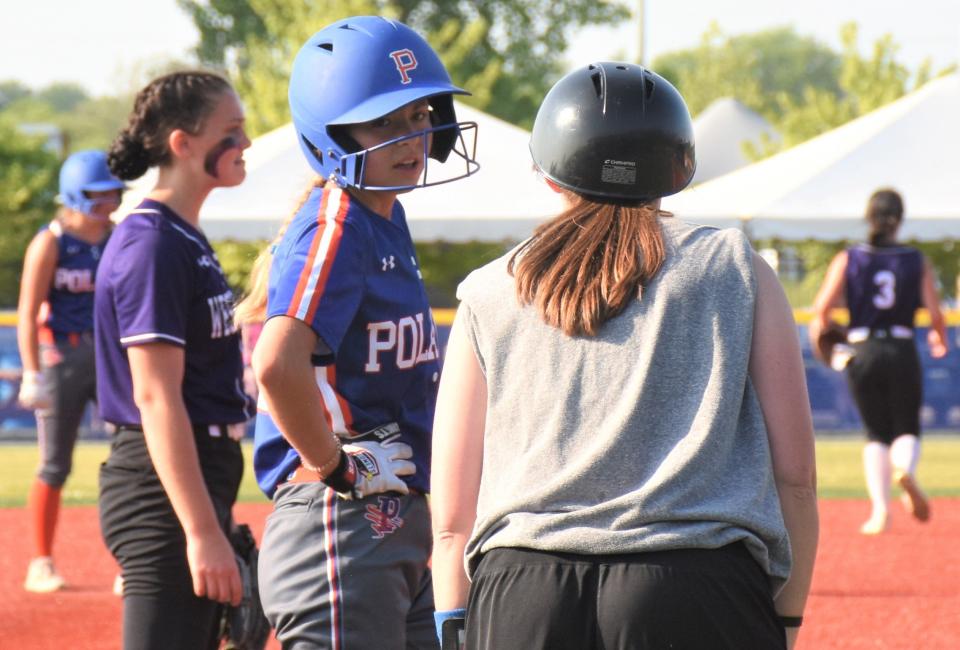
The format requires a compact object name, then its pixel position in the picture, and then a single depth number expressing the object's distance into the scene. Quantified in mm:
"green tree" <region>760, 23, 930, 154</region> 76500
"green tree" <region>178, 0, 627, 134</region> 89125
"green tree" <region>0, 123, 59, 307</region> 79375
